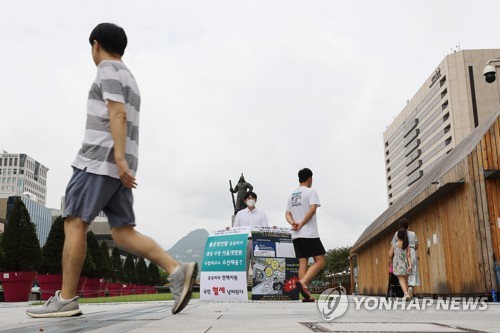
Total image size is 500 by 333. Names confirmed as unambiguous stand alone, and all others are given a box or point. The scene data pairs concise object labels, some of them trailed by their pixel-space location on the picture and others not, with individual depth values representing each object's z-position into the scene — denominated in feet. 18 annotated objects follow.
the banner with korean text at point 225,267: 29.55
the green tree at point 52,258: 39.63
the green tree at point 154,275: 125.29
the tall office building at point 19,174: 554.87
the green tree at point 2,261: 38.93
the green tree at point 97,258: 52.03
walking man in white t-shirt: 22.70
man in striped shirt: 11.94
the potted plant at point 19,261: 38.09
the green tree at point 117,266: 85.12
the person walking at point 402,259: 30.94
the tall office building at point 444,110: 279.90
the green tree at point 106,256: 55.13
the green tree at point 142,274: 110.97
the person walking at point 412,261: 30.75
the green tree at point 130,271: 97.40
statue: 55.72
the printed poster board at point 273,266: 29.91
